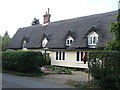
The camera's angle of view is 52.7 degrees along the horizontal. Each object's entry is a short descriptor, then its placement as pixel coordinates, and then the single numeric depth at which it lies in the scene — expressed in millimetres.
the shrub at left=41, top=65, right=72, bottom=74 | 13635
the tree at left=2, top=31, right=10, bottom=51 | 31323
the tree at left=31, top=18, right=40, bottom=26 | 48288
